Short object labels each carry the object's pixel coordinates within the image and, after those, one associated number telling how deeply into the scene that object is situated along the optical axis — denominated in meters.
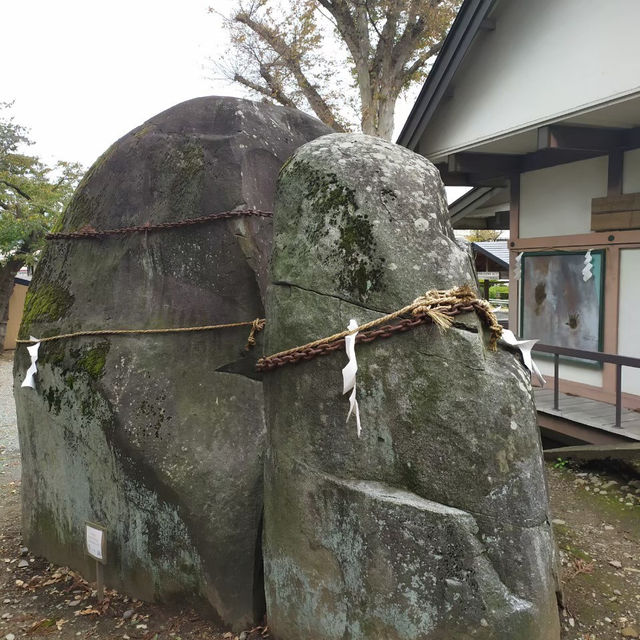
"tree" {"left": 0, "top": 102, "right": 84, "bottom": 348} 15.02
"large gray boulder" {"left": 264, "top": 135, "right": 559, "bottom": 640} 2.21
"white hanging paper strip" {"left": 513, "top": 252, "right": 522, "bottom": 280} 8.19
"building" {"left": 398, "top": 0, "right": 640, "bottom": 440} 5.70
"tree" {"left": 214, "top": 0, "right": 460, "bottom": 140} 13.47
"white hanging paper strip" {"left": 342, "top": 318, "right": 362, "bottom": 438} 2.26
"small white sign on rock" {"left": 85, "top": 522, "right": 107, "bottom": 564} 3.21
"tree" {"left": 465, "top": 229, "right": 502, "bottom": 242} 37.10
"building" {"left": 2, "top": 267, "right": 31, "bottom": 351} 18.20
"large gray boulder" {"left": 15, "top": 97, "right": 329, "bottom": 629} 3.07
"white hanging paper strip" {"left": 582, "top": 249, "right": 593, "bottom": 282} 6.98
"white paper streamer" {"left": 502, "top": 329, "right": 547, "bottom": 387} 2.54
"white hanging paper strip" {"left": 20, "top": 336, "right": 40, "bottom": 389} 3.81
